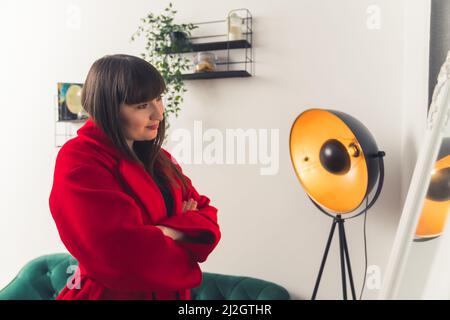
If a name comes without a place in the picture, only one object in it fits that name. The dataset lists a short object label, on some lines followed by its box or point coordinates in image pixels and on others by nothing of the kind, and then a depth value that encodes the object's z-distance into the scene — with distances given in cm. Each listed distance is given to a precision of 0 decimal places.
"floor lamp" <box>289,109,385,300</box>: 126
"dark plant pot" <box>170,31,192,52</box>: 179
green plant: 179
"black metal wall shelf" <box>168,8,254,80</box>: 175
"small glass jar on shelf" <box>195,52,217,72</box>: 176
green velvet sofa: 167
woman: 92
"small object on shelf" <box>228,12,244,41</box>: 173
